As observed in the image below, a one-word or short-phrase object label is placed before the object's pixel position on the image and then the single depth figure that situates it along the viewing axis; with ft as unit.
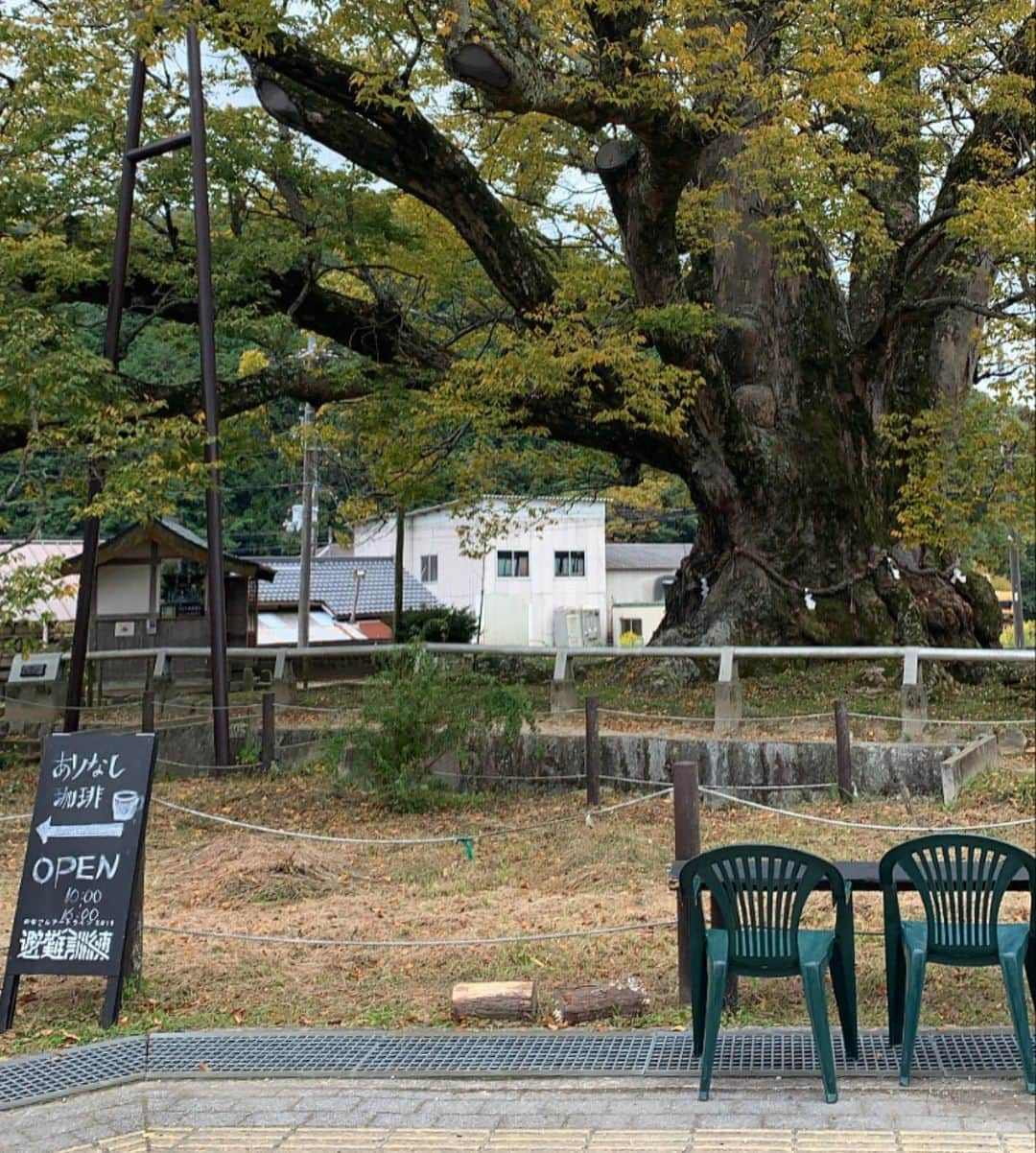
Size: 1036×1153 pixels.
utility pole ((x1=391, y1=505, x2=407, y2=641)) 94.03
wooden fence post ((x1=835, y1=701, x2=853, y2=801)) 37.96
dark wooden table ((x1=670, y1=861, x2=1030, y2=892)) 16.88
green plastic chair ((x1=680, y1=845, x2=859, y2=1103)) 16.05
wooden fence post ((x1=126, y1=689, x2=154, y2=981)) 20.10
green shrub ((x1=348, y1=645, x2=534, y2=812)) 39.83
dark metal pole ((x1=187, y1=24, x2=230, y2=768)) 47.19
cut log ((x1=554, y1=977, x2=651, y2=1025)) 18.80
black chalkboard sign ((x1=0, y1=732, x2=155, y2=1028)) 19.47
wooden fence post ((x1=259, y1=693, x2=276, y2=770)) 47.98
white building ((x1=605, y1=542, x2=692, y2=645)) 149.48
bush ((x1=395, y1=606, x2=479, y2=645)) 93.04
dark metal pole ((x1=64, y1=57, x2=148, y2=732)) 47.32
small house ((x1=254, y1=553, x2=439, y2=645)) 130.52
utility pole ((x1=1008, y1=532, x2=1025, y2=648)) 91.30
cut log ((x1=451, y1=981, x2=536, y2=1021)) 18.83
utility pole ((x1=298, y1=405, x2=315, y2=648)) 94.99
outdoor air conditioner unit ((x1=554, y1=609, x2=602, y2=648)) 140.54
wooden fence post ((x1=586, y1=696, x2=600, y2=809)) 40.04
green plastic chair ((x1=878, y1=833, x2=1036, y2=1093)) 15.87
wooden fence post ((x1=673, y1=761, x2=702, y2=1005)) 19.47
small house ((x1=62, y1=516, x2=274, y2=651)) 81.71
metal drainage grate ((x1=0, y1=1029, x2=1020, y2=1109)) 16.19
